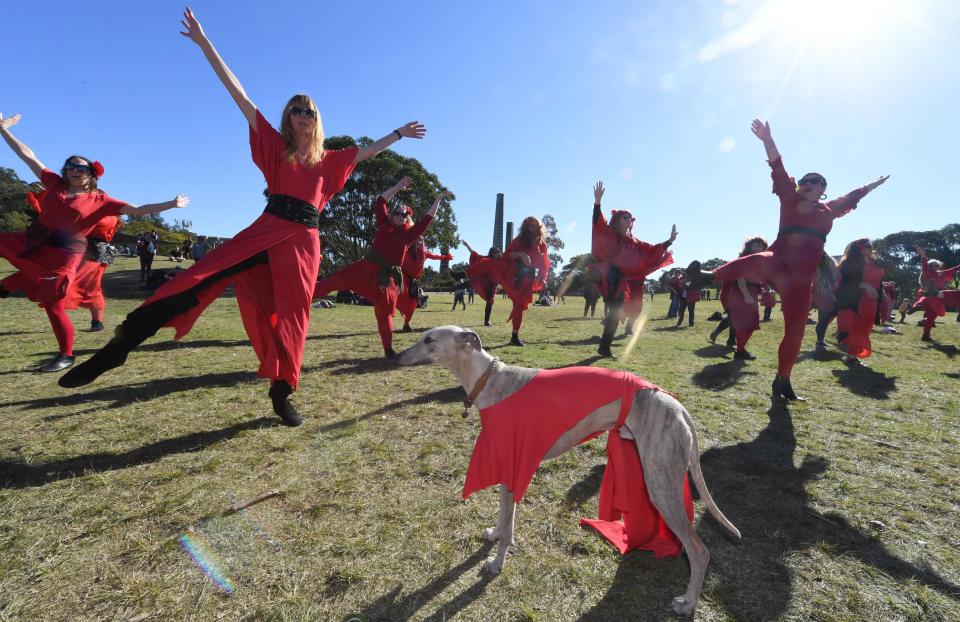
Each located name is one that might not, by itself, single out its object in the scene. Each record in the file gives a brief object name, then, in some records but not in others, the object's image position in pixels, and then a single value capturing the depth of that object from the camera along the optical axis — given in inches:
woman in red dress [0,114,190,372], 223.9
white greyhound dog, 89.4
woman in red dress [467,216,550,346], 385.4
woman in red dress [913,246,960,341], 522.9
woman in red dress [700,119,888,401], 212.4
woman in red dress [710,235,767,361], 329.7
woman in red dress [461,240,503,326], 423.2
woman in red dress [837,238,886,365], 322.0
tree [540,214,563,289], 2298.7
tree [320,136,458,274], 1121.4
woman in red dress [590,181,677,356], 342.0
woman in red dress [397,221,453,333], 369.1
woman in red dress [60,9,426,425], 140.4
